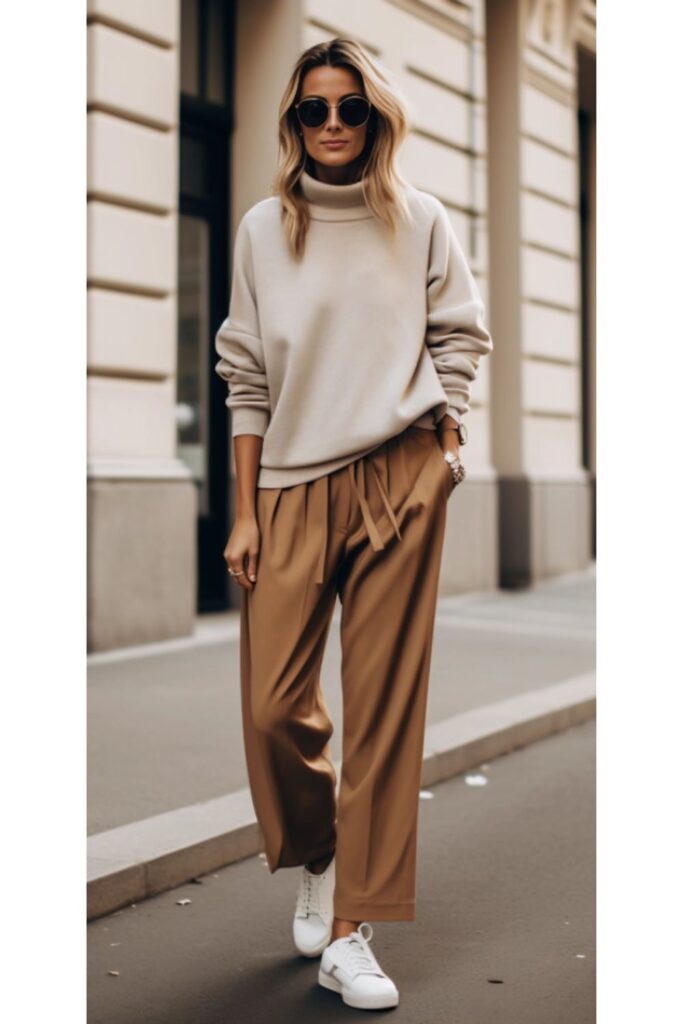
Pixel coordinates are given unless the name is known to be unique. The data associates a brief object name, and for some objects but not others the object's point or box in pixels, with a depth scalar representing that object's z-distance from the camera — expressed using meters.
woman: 3.08
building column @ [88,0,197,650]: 8.09
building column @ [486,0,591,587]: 12.69
